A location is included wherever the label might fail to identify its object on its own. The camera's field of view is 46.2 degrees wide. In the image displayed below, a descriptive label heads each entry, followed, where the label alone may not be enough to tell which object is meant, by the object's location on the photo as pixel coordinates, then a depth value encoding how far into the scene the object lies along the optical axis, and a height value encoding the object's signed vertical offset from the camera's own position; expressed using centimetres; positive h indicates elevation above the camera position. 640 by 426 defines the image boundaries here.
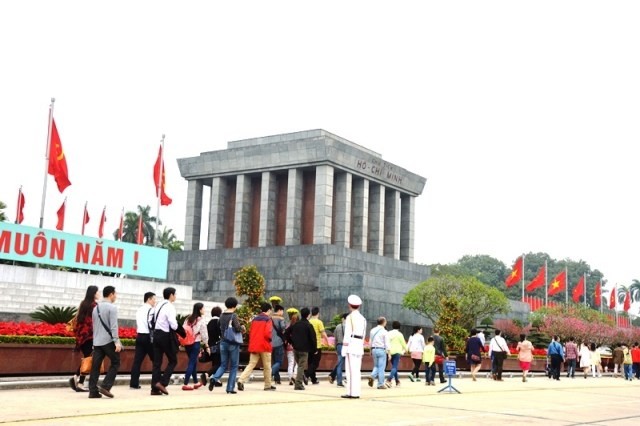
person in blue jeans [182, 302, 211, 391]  1456 -8
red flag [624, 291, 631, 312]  7065 +455
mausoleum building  4300 +813
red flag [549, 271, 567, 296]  6369 +540
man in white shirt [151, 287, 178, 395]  1279 -8
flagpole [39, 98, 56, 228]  2955 +635
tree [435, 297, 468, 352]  2827 +64
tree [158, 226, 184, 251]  8080 +1029
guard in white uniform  1372 -9
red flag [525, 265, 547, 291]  5884 +530
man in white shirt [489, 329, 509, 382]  2358 -21
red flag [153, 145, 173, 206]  3706 +778
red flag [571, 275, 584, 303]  6486 +509
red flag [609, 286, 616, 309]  7212 +489
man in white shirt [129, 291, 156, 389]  1305 +9
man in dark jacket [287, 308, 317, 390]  1570 -6
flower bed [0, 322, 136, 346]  1413 -13
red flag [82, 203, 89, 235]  5040 +741
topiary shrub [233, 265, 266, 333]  2607 +174
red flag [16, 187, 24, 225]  4325 +680
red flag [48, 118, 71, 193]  3147 +691
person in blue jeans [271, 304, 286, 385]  1627 -4
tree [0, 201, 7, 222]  5066 +756
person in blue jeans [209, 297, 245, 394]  1391 -22
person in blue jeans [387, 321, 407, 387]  1933 -7
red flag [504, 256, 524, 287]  5834 +562
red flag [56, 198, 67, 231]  4572 +683
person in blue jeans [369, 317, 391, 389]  1731 -17
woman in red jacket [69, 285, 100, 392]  1266 +3
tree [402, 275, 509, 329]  3872 +242
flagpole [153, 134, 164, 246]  3675 +765
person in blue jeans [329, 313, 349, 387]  1717 -44
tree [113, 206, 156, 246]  7769 +1083
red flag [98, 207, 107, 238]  5162 +735
